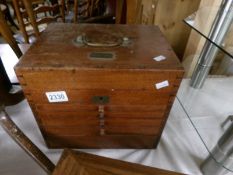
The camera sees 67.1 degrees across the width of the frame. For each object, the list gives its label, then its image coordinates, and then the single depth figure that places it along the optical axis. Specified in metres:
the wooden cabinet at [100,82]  0.44
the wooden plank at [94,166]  0.47
